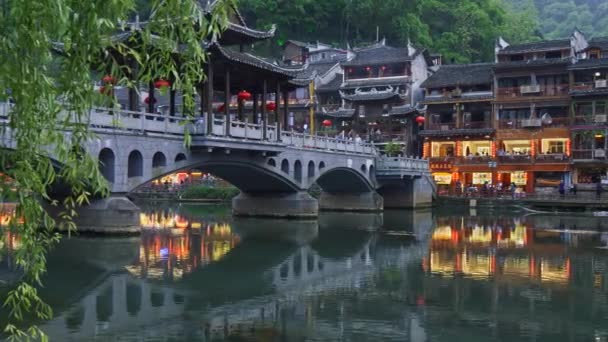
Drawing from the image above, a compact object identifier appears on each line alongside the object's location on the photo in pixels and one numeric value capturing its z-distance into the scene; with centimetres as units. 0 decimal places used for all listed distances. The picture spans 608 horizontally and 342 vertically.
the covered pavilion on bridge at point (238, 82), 3772
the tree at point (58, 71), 796
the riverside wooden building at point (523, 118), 6750
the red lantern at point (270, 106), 5122
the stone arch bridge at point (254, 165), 3400
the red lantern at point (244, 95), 4284
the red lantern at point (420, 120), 7204
